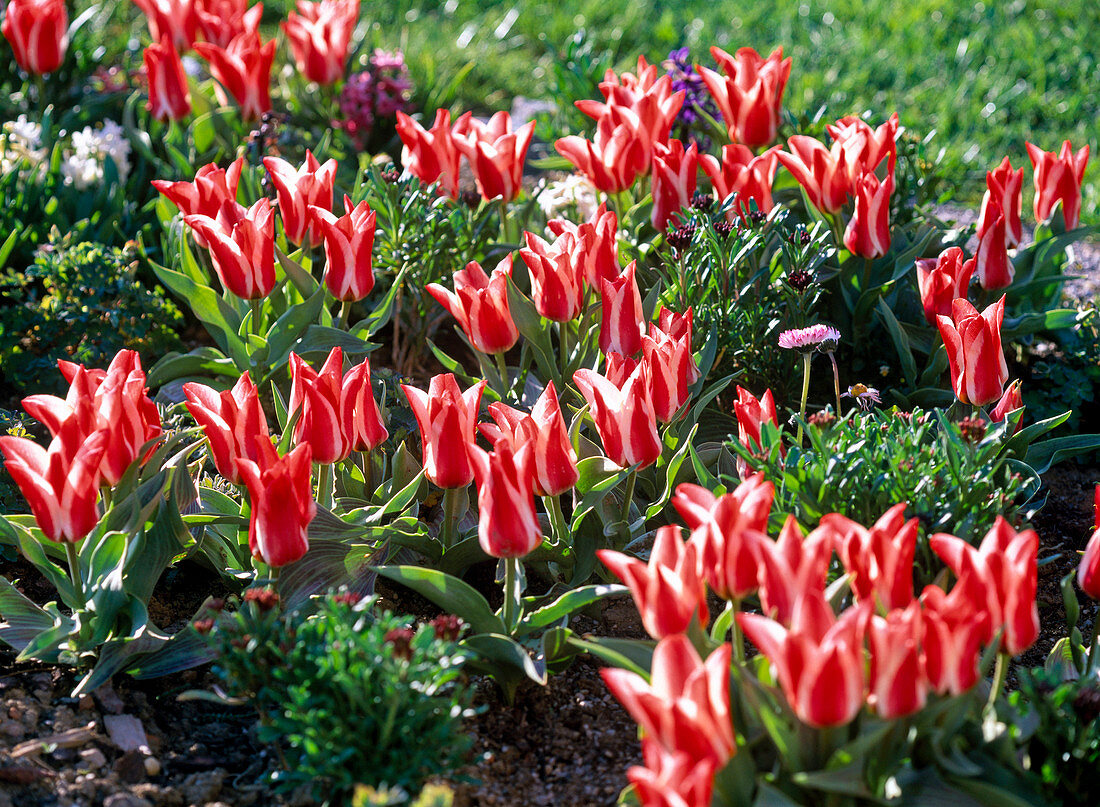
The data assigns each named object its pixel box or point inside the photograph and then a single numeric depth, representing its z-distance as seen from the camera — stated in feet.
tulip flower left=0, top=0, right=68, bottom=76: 12.66
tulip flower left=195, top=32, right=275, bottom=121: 11.73
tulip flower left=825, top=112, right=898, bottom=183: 9.11
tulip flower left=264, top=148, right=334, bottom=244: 8.63
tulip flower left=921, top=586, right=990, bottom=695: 4.75
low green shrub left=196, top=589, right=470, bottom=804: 5.48
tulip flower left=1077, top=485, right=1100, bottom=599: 5.62
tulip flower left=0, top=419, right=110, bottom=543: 5.82
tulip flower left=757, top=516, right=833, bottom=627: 4.95
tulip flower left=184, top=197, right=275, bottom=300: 7.98
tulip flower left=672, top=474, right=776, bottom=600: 5.20
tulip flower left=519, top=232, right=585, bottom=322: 7.83
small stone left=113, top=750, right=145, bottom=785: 6.11
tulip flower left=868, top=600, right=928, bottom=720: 4.63
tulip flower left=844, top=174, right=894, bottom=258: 8.70
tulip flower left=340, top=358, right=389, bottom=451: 6.66
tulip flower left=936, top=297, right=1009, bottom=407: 7.09
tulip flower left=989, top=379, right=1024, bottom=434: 7.38
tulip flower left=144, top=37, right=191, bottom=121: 12.01
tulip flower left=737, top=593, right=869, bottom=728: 4.51
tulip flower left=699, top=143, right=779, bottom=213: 9.41
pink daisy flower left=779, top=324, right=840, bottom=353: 7.49
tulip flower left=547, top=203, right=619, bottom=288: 8.16
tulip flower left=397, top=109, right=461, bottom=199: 9.81
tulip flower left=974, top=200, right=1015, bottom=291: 8.75
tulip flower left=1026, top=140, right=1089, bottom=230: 9.75
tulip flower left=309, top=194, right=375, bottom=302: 8.09
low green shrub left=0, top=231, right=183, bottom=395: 10.05
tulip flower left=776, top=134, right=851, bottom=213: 9.15
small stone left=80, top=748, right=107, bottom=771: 6.14
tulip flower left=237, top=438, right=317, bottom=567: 5.83
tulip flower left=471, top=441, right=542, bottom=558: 5.72
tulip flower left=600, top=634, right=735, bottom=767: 4.56
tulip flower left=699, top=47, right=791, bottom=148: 10.66
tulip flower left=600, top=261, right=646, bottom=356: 7.61
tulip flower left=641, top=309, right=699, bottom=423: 6.73
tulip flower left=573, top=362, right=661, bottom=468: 6.52
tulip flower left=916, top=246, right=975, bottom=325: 8.11
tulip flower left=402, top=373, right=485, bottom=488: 6.31
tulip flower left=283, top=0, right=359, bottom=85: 13.04
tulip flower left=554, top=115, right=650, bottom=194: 9.68
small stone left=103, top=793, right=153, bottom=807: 5.82
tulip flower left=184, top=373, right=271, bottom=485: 6.37
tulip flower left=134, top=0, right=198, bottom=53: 13.82
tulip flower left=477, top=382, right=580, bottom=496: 6.16
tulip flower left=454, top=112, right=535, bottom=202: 9.61
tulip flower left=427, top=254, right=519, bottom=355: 7.66
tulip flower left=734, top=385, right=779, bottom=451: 6.95
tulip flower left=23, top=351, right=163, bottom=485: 6.08
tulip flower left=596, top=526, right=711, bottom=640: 5.12
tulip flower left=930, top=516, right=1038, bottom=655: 4.94
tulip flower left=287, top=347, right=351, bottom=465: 6.46
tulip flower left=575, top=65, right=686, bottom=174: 9.91
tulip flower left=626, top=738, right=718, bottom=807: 4.45
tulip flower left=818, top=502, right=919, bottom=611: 5.10
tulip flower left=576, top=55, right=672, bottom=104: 10.34
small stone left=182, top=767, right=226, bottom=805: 6.01
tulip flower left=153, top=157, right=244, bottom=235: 8.48
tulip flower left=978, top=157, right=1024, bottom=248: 8.99
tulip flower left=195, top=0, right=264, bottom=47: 13.53
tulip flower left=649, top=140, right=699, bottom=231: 9.52
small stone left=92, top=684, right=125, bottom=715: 6.57
